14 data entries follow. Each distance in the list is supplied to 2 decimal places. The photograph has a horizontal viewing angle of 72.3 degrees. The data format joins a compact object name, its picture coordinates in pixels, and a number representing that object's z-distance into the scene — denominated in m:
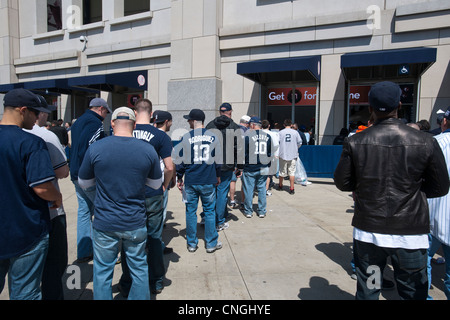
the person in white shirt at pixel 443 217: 2.86
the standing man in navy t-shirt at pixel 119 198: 2.60
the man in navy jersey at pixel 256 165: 6.13
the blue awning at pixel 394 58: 8.76
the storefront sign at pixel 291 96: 12.01
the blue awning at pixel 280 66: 9.91
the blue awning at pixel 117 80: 12.61
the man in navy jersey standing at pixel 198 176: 4.45
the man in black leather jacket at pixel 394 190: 2.26
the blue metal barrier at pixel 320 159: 9.95
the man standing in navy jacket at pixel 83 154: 4.08
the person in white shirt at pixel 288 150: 8.64
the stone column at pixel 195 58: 12.03
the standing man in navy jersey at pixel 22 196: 2.22
